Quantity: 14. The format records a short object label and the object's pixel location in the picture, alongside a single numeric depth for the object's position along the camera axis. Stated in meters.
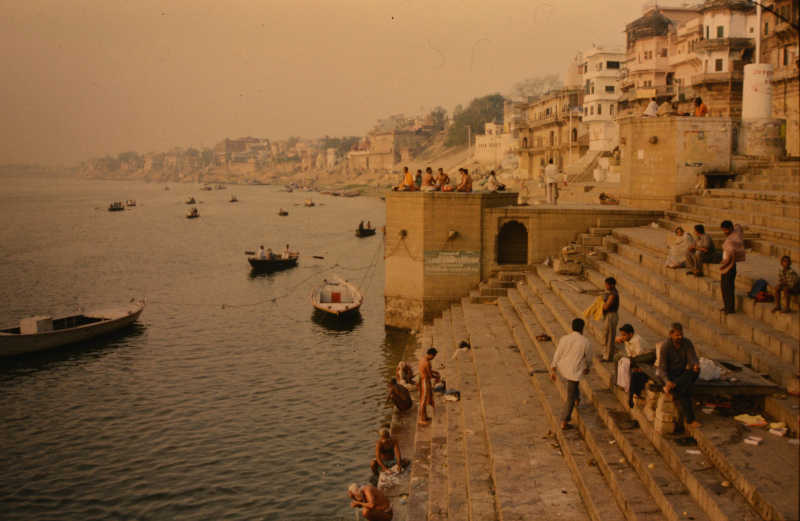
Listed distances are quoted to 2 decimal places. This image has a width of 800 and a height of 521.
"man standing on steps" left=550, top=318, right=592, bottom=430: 7.00
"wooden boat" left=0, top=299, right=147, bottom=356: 17.56
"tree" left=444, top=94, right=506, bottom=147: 113.81
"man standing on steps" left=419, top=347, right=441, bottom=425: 9.37
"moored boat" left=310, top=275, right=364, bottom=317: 20.56
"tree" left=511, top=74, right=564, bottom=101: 90.29
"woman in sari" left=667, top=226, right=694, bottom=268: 10.20
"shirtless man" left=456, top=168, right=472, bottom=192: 16.47
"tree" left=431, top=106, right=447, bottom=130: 148.38
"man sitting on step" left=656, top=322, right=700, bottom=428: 5.96
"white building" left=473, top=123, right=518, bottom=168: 84.56
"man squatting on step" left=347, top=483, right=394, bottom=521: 7.21
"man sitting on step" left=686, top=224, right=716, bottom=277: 9.52
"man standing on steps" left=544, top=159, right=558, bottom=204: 18.61
